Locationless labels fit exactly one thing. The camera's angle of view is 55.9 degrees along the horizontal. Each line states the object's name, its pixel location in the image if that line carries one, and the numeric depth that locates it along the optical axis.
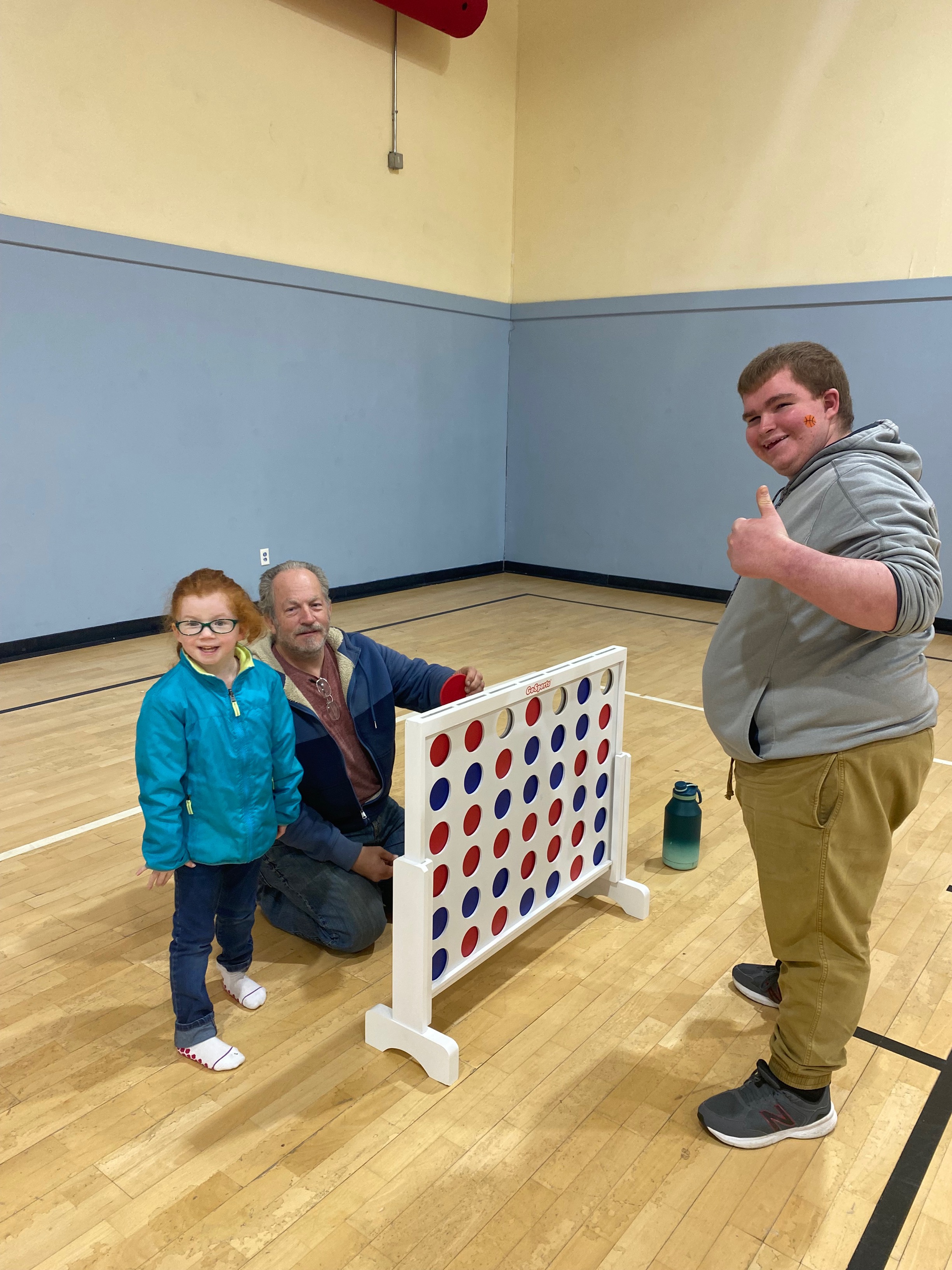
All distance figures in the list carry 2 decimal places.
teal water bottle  2.68
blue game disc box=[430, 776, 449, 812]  1.79
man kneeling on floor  2.13
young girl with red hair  1.67
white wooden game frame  1.77
